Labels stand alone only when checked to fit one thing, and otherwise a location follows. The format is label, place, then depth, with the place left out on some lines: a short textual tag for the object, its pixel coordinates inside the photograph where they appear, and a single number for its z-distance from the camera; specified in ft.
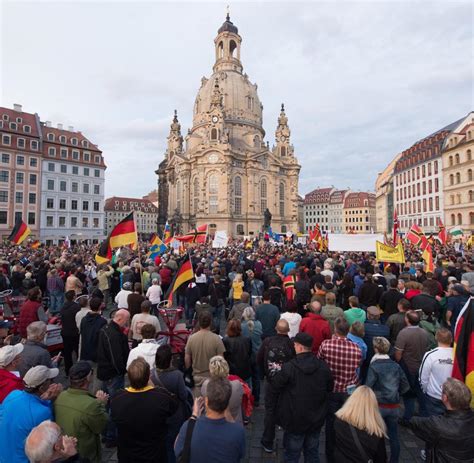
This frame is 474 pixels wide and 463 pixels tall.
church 218.18
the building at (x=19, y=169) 146.51
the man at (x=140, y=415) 10.62
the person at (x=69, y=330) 22.06
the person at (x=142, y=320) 20.06
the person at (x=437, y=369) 14.60
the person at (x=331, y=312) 21.09
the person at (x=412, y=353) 17.22
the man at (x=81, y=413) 10.75
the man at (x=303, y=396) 12.64
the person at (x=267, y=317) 22.25
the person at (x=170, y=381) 12.73
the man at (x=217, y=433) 8.88
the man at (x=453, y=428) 9.63
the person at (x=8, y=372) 12.27
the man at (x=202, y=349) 15.99
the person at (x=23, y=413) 9.85
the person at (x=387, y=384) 13.78
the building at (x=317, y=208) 400.88
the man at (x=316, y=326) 18.25
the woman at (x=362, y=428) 9.27
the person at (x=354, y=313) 20.99
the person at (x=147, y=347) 15.03
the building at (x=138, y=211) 371.97
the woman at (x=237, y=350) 17.04
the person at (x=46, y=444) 8.21
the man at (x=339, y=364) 14.71
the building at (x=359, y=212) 357.41
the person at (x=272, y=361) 15.08
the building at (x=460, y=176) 140.36
